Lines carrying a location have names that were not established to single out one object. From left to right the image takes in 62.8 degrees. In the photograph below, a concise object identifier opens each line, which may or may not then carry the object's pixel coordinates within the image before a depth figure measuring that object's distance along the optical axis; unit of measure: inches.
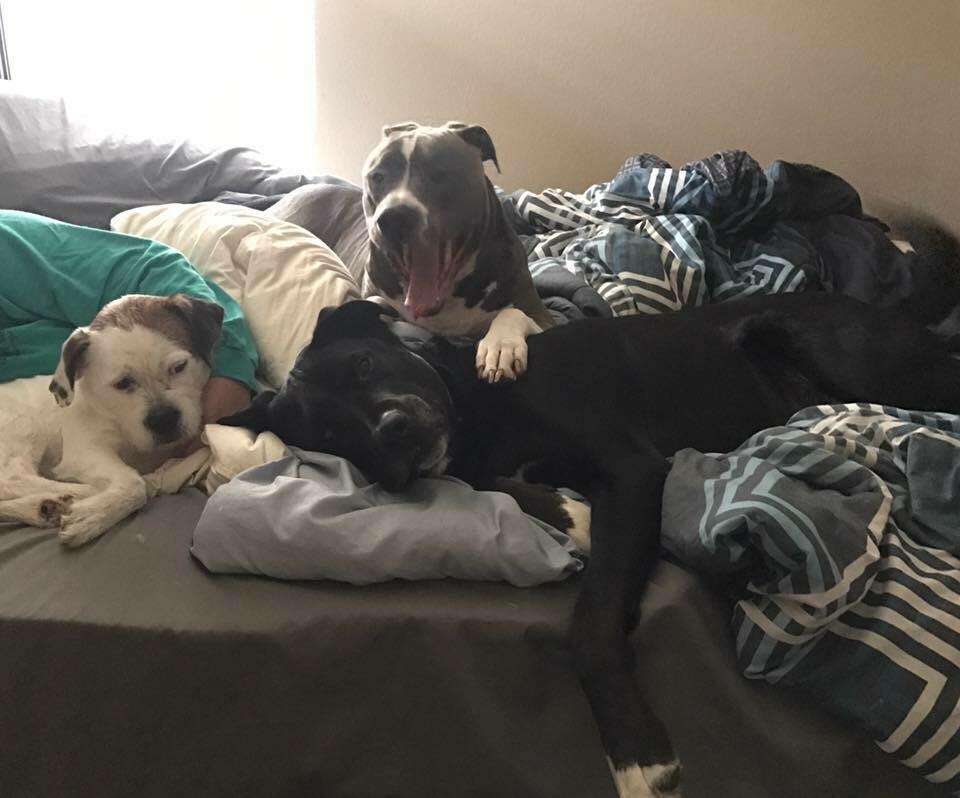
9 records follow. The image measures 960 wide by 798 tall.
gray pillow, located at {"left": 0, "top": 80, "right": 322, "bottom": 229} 92.4
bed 45.4
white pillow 71.4
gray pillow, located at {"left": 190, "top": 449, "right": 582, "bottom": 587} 47.4
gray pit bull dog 70.2
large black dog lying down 55.2
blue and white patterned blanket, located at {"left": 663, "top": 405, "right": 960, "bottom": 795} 39.8
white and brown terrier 56.3
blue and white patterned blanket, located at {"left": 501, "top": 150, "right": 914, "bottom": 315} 78.0
